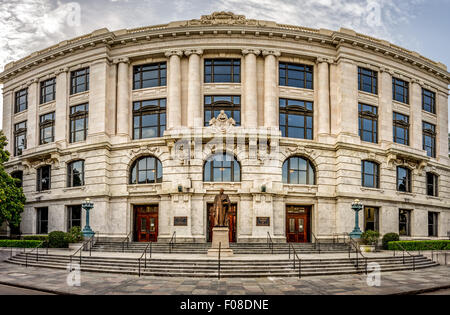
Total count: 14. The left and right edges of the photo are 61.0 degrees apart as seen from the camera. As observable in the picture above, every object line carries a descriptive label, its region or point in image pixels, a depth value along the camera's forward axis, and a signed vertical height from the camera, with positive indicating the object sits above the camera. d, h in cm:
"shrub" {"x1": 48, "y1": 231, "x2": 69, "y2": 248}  2909 -443
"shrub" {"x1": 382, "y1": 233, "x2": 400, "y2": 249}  2916 -424
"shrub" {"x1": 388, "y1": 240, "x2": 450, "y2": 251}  2759 -457
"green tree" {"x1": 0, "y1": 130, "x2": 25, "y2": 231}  3244 -137
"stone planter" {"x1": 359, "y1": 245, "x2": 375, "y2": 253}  2700 -466
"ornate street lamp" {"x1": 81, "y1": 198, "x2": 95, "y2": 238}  2875 -339
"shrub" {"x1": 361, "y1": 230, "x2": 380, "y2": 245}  2811 -404
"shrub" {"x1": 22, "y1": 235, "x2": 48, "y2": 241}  3060 -460
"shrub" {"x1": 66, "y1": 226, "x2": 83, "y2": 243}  2918 -413
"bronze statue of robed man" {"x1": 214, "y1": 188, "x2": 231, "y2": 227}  2420 -171
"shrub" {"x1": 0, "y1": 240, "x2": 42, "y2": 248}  2912 -471
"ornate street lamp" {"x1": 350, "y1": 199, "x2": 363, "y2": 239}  2785 -315
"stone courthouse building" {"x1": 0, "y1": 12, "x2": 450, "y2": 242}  3097 +413
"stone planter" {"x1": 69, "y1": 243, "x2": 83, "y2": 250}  2837 -477
